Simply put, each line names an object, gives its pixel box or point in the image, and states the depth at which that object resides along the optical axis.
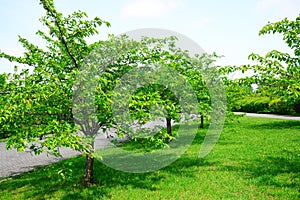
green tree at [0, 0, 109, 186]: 4.85
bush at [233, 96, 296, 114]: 30.00
